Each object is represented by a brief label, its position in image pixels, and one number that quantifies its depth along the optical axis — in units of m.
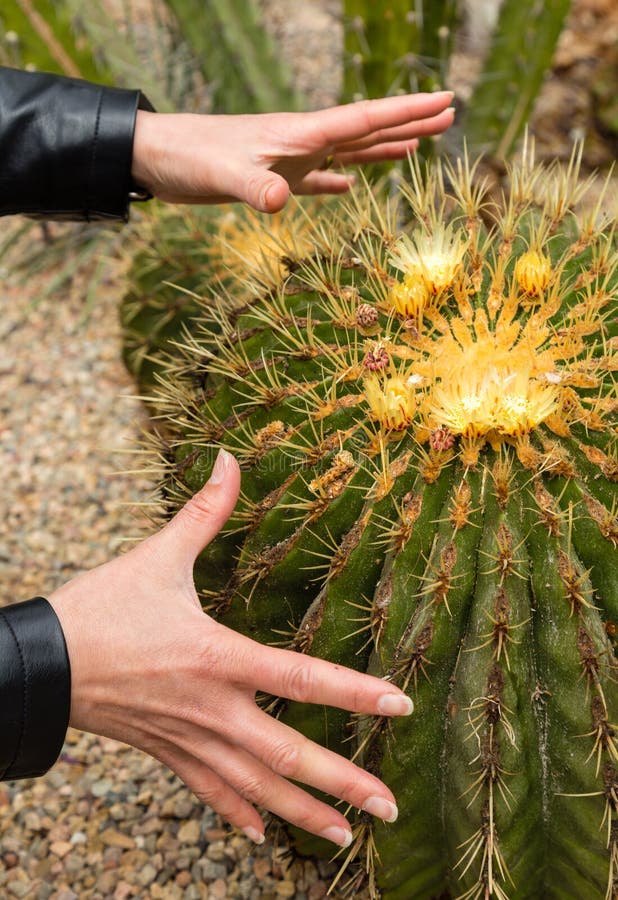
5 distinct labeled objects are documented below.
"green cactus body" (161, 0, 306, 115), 2.91
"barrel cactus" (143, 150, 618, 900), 1.07
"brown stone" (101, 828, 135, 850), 1.59
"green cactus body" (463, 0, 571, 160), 2.90
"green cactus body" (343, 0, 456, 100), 2.61
